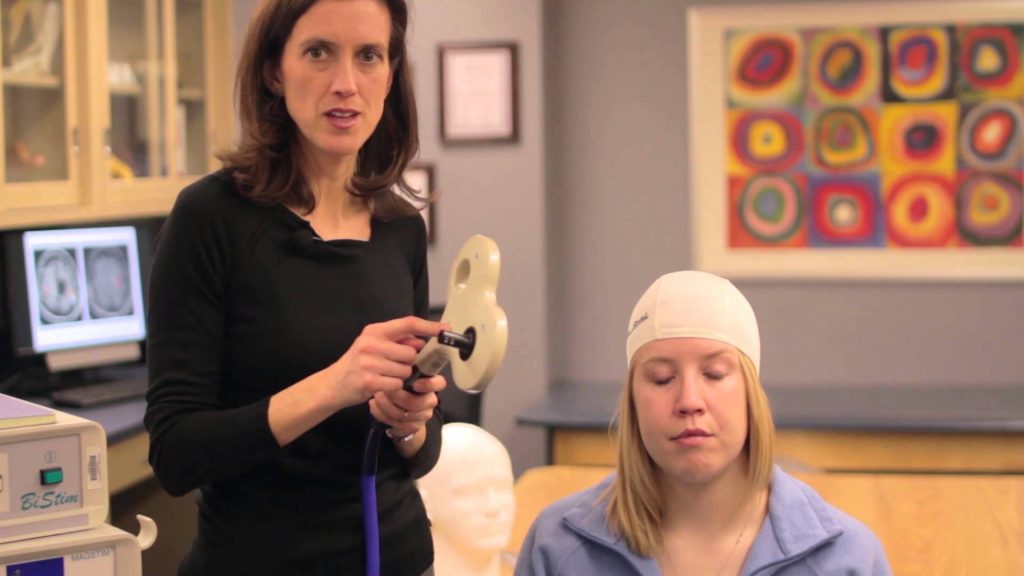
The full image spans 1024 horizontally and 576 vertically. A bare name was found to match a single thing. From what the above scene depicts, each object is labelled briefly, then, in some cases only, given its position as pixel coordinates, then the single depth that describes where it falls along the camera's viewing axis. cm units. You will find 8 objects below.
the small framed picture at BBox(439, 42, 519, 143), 426
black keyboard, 334
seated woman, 138
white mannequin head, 196
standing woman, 123
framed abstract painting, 423
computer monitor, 346
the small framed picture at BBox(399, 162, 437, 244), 432
